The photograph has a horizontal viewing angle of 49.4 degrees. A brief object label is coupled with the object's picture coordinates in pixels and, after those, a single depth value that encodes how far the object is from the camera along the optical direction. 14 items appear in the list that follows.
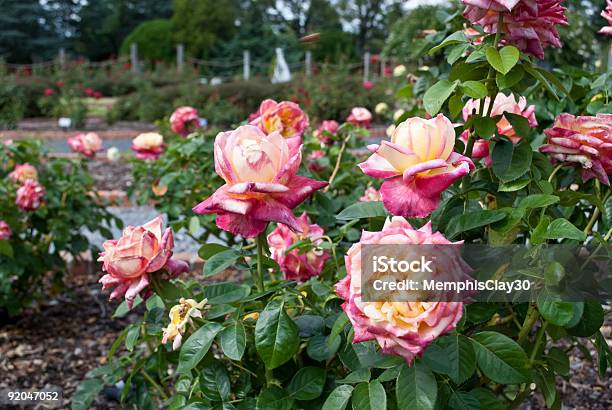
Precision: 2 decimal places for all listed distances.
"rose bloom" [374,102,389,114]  2.99
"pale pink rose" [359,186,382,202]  1.43
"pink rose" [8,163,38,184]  2.15
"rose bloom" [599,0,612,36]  0.95
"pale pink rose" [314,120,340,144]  2.04
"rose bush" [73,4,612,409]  0.67
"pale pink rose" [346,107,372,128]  1.99
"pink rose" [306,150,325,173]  1.74
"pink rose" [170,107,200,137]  2.11
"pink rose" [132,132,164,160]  2.13
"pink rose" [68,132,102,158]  2.54
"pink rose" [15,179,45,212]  2.04
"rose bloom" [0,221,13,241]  1.94
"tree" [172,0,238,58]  19.80
